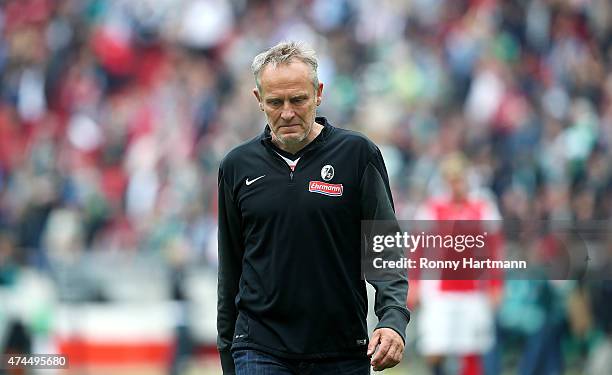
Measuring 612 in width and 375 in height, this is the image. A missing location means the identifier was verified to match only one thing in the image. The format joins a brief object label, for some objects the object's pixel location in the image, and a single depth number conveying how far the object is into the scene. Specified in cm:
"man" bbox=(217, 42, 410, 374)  1018
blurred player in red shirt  2241
